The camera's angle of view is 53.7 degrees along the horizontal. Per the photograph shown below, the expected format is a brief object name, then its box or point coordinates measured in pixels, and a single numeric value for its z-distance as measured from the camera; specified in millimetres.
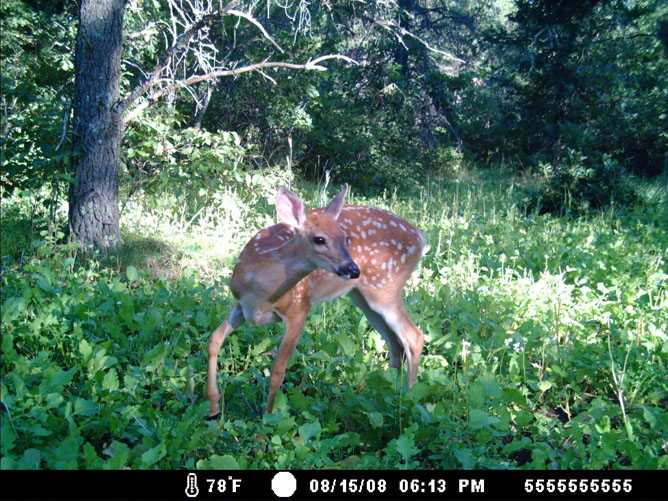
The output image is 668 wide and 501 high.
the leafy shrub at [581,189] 9930
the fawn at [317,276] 3564
